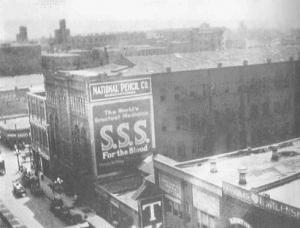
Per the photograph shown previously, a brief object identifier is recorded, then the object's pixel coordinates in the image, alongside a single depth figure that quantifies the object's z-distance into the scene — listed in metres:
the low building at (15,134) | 59.78
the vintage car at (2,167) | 48.40
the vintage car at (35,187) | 41.56
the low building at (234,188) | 19.42
